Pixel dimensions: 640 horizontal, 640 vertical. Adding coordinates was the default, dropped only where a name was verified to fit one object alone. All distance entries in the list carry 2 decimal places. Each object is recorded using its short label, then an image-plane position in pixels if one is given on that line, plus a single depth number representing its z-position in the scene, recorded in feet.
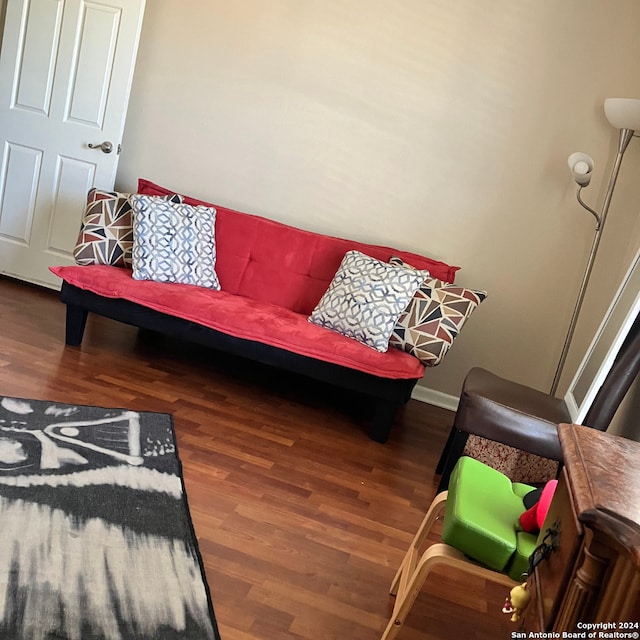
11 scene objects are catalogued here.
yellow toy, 3.84
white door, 12.66
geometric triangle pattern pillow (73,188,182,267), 11.53
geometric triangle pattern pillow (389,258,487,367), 10.79
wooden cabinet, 2.58
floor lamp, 10.31
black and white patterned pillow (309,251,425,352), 10.60
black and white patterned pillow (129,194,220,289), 11.11
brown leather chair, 7.95
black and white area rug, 5.08
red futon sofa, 10.20
